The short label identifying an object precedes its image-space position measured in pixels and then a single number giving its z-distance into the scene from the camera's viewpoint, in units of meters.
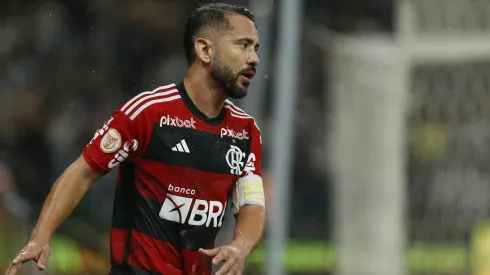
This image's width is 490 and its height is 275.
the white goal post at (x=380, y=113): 22.11
